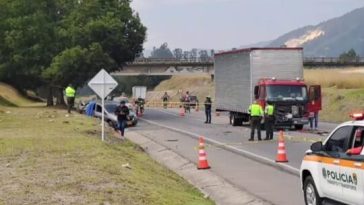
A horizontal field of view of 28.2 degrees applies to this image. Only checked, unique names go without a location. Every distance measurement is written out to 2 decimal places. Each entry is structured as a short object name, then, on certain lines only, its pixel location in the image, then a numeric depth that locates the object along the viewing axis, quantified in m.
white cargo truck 36.09
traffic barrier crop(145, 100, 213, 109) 89.81
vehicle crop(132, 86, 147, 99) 82.12
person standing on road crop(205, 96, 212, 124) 44.16
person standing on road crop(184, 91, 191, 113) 67.25
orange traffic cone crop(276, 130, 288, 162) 20.38
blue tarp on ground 45.65
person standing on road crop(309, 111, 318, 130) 36.72
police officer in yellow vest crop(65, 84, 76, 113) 43.75
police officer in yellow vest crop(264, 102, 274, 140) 29.03
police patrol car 9.85
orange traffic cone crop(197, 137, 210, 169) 20.05
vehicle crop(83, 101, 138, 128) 40.81
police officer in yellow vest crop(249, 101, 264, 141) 28.52
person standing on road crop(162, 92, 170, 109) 85.44
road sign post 25.27
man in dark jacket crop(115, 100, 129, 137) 30.72
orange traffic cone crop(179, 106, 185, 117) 61.18
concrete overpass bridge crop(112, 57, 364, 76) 117.94
